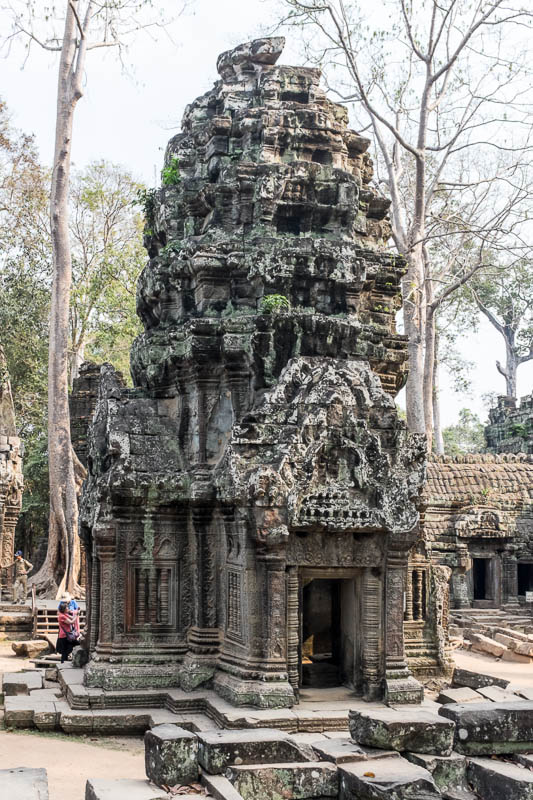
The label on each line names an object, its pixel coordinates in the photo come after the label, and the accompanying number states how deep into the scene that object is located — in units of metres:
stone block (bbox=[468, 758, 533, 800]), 6.61
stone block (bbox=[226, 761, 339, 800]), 6.82
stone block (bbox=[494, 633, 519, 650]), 17.33
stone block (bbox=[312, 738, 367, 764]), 7.22
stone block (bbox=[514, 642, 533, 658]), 17.09
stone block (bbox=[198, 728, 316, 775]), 7.02
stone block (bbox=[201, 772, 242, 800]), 6.55
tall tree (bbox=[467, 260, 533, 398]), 40.16
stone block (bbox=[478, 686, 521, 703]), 10.10
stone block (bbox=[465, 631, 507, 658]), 17.48
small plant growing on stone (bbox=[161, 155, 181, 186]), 12.38
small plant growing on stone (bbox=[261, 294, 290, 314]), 10.69
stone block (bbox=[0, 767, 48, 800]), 5.86
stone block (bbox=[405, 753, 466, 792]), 7.17
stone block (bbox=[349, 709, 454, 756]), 7.34
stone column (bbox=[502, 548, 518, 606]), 23.34
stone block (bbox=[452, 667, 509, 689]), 10.97
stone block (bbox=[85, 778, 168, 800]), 6.35
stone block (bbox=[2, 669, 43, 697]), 11.03
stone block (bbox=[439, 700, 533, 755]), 7.66
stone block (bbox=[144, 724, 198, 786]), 7.05
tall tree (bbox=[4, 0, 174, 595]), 20.42
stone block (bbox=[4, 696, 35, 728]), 9.88
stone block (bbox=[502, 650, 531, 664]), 17.02
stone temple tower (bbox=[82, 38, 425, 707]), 9.74
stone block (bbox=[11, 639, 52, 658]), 16.19
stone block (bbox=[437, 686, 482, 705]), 10.02
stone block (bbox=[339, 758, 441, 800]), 6.45
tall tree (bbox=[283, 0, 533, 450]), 19.55
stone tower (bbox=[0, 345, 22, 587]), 23.08
